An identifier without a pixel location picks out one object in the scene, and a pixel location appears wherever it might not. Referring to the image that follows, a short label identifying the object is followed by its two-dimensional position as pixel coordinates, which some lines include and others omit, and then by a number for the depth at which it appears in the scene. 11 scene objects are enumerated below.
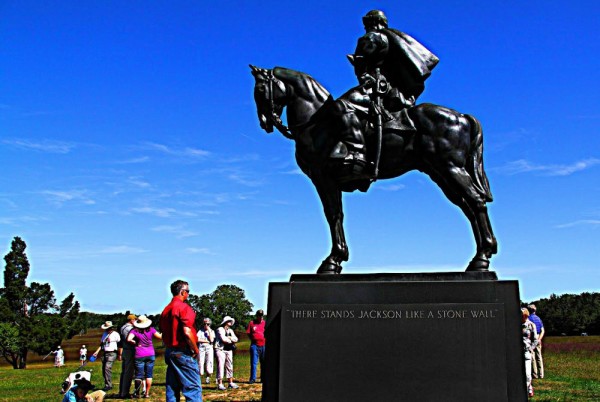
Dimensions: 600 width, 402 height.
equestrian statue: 7.39
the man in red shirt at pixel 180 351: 8.35
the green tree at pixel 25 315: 54.74
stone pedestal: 6.27
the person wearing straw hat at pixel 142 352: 12.88
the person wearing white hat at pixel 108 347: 15.12
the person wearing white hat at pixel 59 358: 36.00
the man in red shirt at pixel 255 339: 15.57
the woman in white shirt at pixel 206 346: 15.50
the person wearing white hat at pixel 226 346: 15.27
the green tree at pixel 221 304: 85.62
